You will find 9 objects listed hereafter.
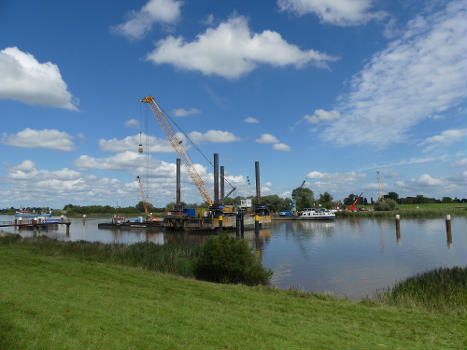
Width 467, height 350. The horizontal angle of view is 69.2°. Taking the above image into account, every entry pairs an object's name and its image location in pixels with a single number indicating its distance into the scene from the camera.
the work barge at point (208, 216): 74.19
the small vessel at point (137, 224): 86.19
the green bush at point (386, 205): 126.06
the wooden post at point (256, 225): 54.87
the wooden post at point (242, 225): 70.75
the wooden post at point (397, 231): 46.65
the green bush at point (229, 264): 18.53
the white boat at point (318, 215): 105.04
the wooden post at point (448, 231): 39.41
